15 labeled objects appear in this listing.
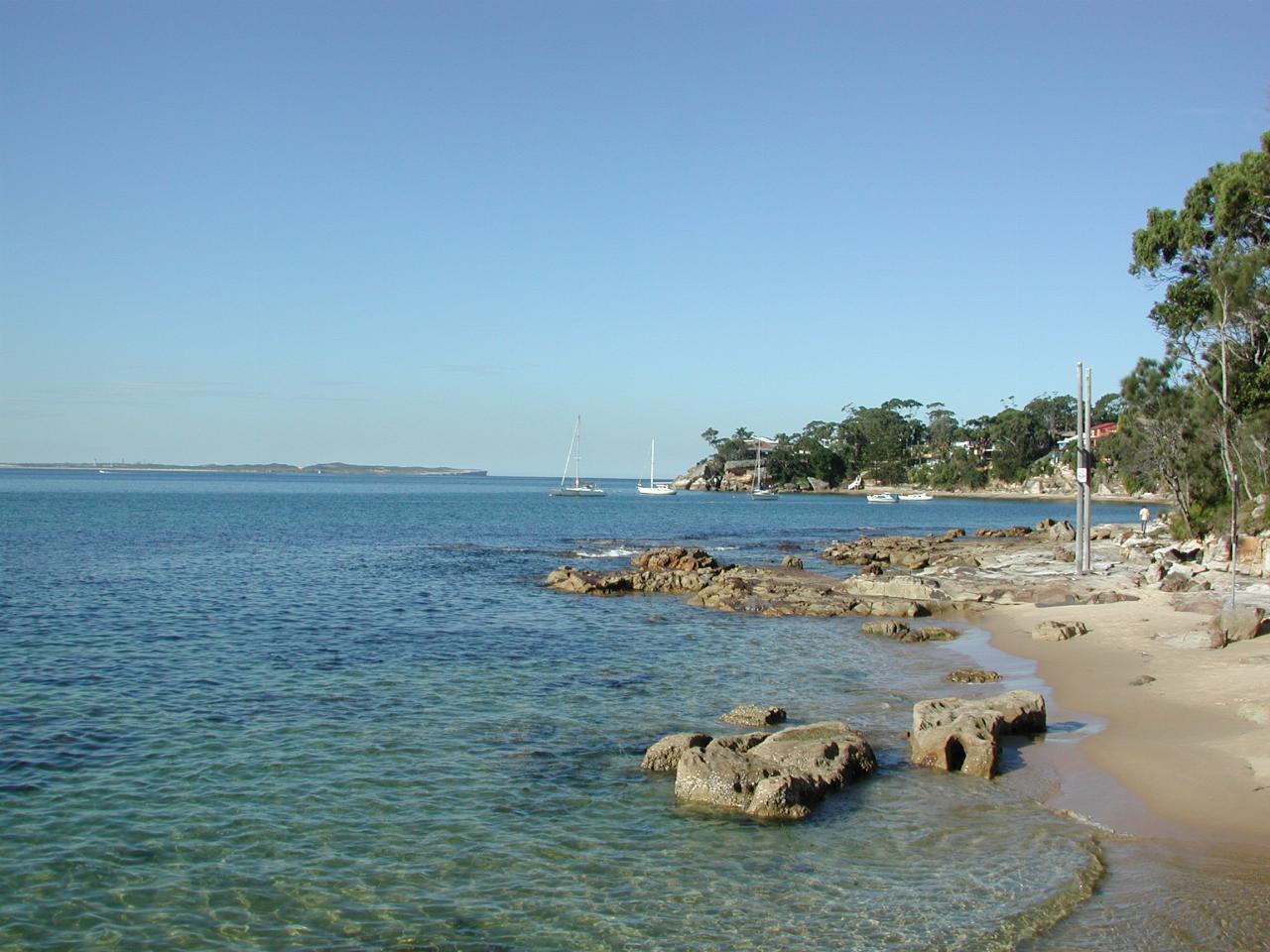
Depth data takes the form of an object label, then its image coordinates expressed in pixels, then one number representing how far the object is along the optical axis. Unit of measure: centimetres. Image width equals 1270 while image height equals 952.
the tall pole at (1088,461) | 3303
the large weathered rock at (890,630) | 2577
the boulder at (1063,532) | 6248
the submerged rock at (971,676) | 1955
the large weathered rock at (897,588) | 3175
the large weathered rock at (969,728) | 1336
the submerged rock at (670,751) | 1347
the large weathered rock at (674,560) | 4184
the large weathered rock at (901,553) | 4688
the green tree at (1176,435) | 4194
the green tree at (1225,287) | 2872
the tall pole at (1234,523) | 2966
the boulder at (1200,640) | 1939
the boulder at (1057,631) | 2338
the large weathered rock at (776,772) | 1179
